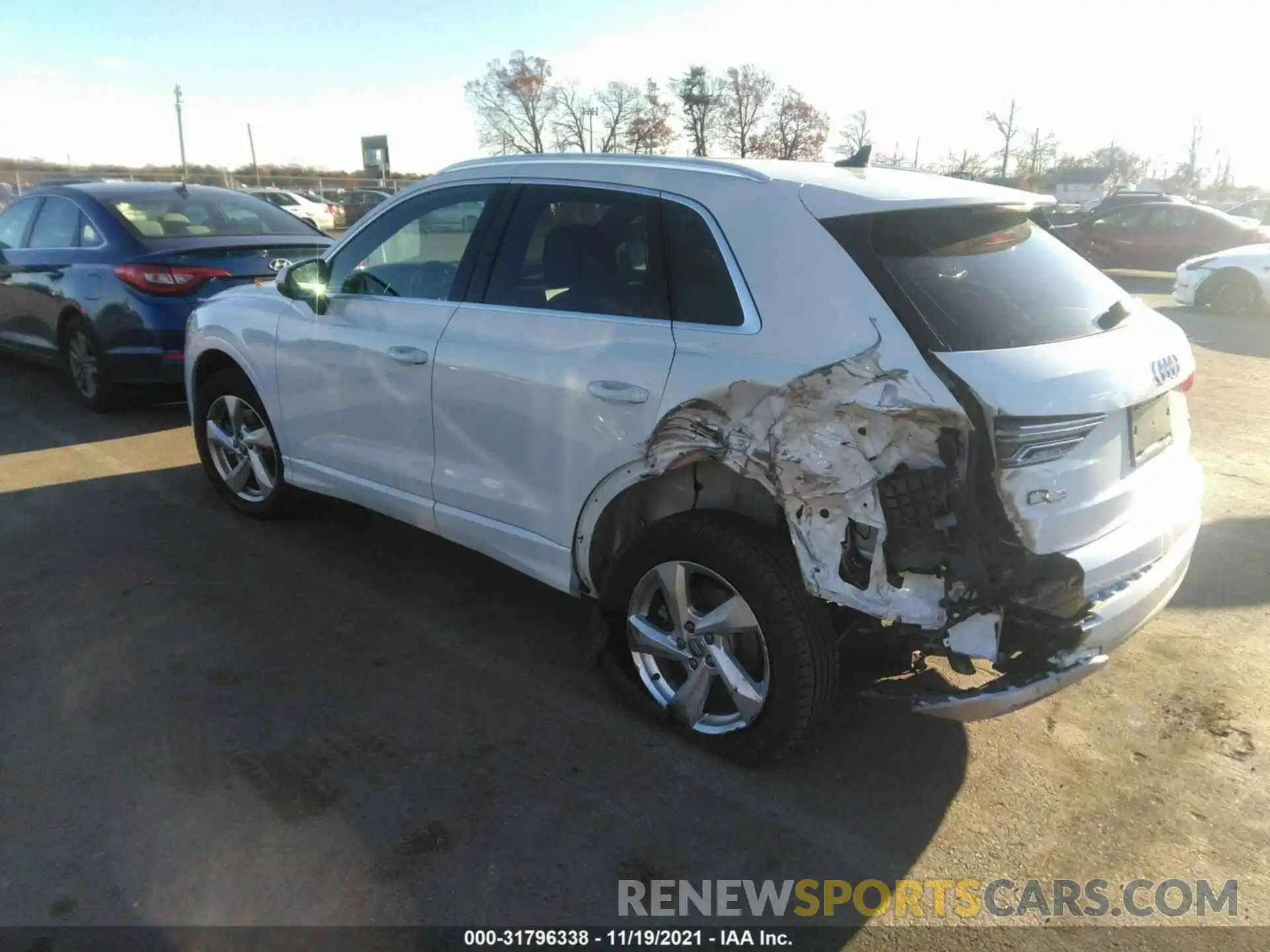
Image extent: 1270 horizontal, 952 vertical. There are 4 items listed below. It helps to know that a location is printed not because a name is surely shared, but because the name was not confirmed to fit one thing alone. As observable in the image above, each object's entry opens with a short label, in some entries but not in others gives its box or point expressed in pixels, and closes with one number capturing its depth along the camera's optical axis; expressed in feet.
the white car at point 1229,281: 42.32
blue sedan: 22.38
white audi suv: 8.34
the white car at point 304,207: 94.27
